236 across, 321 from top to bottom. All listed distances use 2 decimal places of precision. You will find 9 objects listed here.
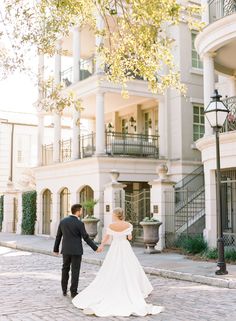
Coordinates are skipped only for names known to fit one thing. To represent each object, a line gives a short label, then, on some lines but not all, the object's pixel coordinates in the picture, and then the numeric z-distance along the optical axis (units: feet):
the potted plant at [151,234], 49.34
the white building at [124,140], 65.51
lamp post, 35.12
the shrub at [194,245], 46.91
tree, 29.71
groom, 26.78
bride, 23.48
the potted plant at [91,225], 58.85
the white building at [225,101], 45.83
